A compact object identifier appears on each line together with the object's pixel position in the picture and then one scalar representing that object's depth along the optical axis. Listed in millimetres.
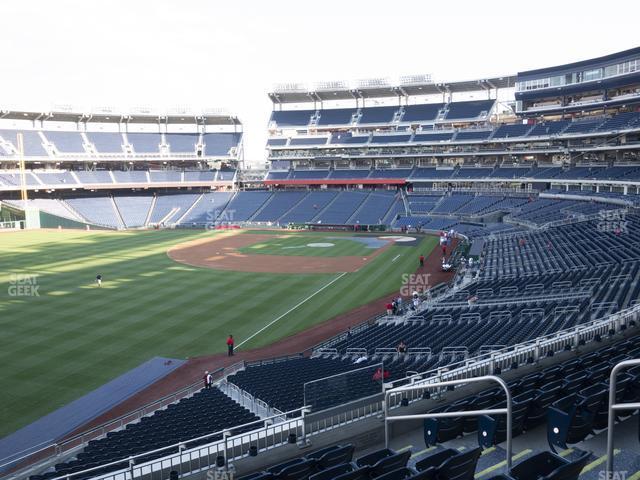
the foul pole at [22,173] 69875
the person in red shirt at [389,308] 27672
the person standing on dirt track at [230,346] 22459
